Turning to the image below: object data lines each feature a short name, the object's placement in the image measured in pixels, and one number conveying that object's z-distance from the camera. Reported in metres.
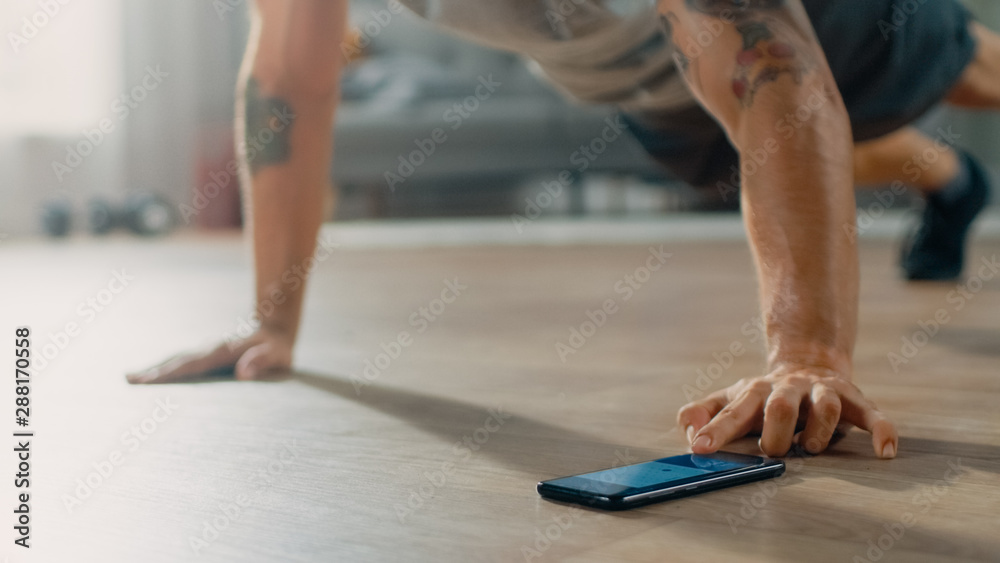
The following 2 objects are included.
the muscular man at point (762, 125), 0.73
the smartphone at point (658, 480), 0.55
